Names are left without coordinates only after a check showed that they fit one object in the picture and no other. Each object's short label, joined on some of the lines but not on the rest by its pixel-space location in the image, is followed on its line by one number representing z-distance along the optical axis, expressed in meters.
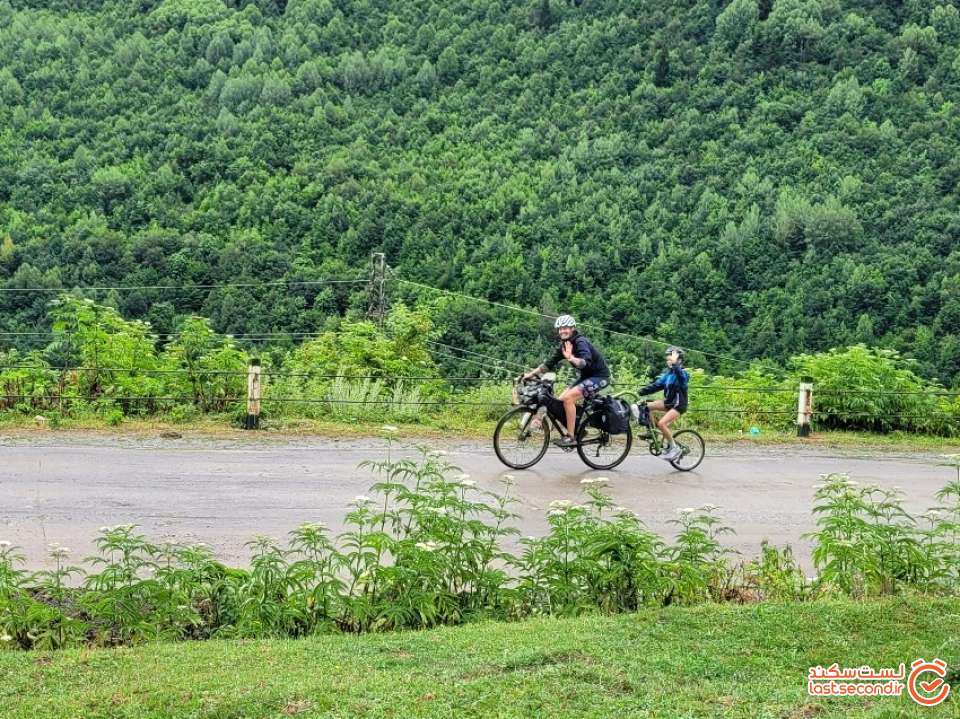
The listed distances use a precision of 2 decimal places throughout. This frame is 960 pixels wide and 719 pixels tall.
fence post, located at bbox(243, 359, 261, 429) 16.89
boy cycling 15.05
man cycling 14.55
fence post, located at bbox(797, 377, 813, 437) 18.47
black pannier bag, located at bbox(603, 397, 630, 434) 14.59
